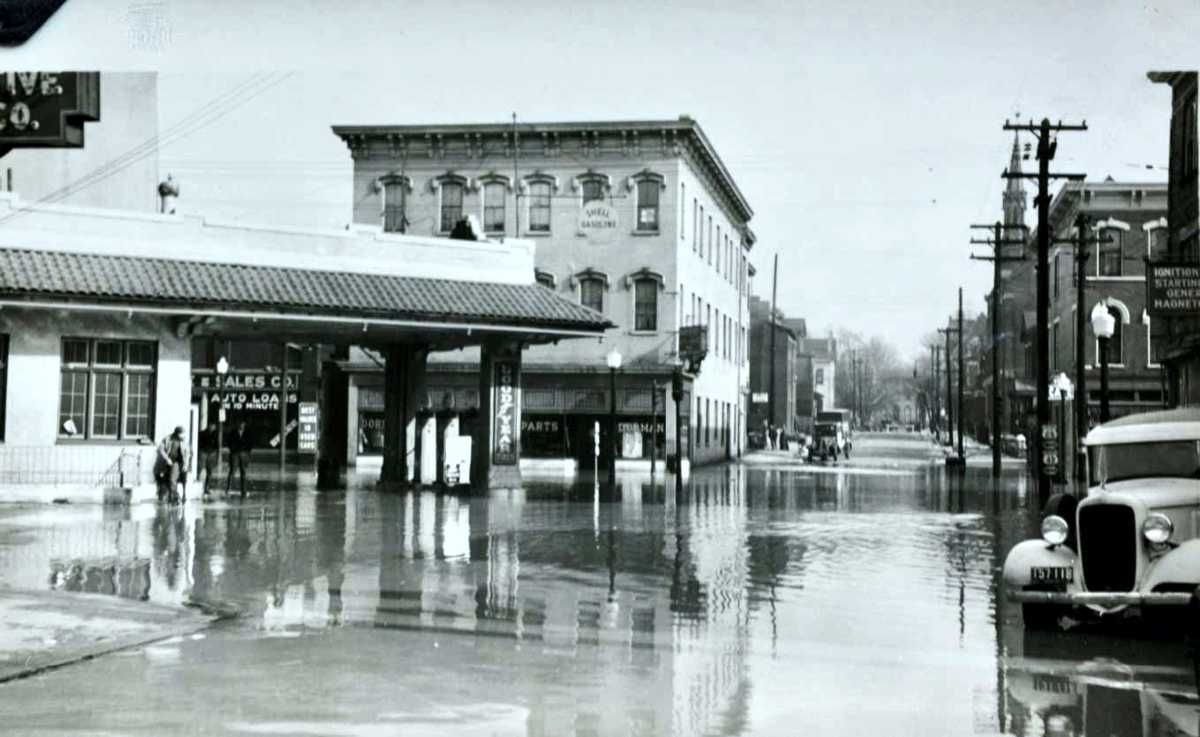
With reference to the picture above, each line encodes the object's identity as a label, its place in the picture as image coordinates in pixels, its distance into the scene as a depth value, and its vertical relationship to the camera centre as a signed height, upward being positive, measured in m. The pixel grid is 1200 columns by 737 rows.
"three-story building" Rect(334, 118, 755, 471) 37.69 +6.34
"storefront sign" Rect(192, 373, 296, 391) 48.31 +1.55
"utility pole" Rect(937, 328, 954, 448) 64.62 +1.21
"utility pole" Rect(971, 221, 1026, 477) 36.06 +3.45
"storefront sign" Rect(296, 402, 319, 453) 46.38 -0.31
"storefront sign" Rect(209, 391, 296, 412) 48.50 +0.78
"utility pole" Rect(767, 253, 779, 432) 66.19 +2.61
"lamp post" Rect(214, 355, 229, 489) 34.79 +1.34
